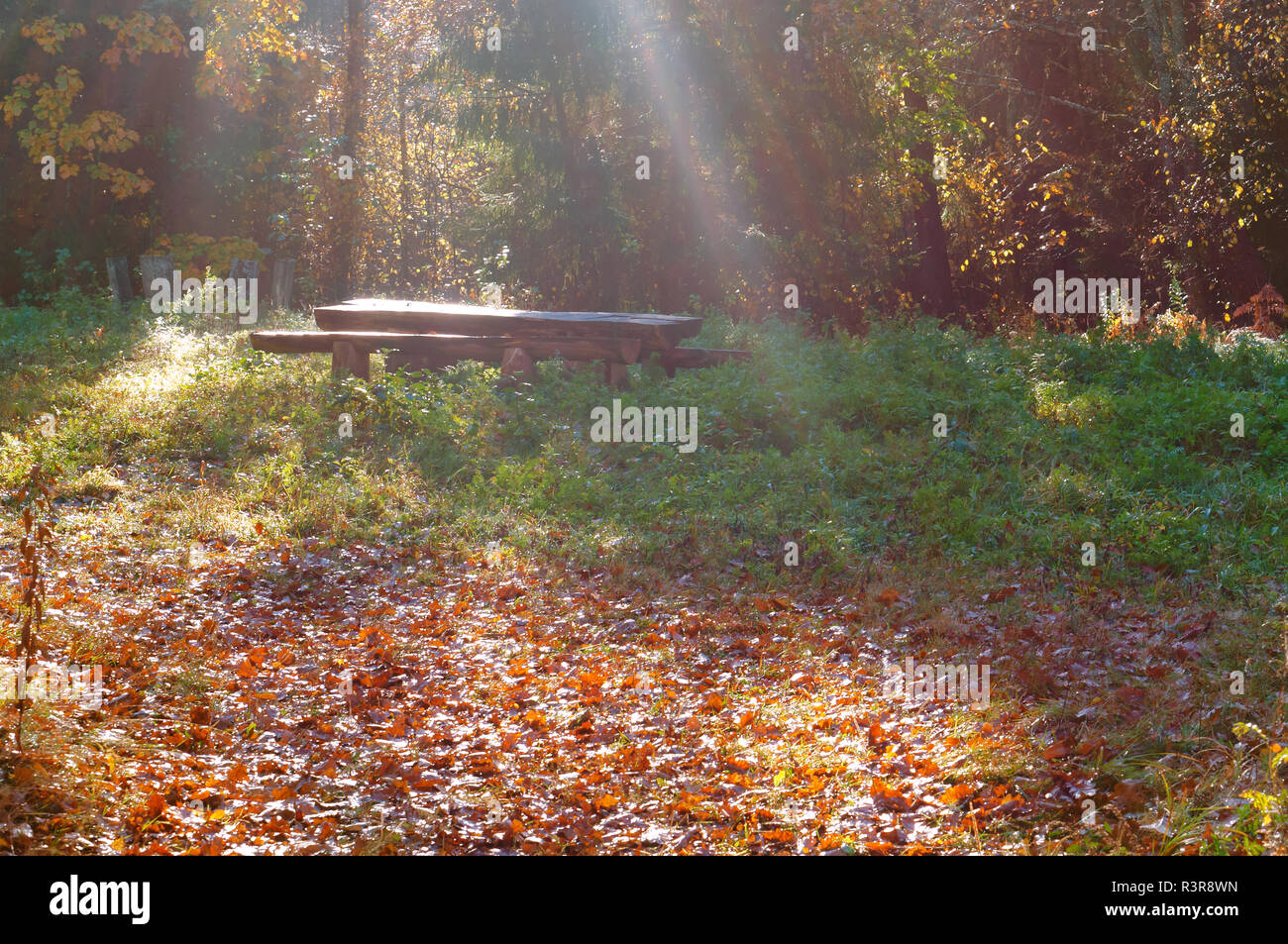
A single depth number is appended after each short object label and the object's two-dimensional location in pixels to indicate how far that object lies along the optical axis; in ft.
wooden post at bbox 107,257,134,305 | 64.85
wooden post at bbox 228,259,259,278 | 67.21
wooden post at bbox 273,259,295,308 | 70.16
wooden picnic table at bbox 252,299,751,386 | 42.19
